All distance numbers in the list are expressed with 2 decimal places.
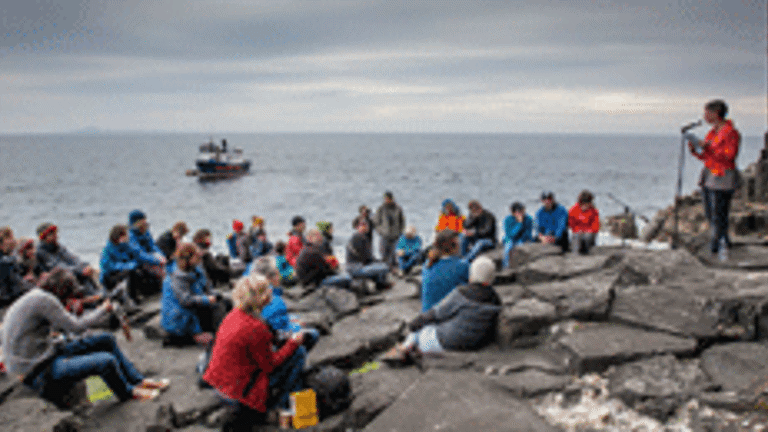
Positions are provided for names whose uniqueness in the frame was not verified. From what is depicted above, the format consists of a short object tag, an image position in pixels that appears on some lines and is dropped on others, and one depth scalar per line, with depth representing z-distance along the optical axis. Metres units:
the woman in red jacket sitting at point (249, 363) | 4.87
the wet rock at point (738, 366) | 4.29
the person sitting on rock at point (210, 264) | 10.01
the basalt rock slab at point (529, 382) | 4.67
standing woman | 7.18
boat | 73.38
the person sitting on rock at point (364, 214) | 13.89
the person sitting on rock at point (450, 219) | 13.44
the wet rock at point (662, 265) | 6.92
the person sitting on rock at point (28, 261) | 9.41
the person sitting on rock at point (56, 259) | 9.71
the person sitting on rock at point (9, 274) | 9.02
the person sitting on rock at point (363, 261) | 11.16
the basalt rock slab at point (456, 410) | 4.09
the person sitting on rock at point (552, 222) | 11.83
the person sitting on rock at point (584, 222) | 11.31
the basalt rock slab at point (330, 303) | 8.97
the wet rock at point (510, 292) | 7.40
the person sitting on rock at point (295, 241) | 12.04
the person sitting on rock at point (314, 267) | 9.97
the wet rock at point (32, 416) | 4.89
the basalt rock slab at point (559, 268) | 8.17
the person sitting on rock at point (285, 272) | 11.90
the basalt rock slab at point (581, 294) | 6.05
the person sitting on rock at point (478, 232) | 12.84
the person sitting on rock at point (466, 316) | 5.78
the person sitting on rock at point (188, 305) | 7.36
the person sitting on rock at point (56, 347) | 5.38
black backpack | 5.20
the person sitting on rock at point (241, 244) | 14.14
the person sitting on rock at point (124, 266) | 9.98
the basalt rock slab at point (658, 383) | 4.19
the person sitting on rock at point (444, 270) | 6.90
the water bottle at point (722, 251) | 7.84
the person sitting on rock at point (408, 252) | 12.91
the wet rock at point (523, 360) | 5.15
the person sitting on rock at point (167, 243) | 11.54
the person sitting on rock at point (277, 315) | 5.87
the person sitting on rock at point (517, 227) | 12.20
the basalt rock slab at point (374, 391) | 4.92
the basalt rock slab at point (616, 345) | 4.94
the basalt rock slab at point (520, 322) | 5.87
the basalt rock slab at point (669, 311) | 5.39
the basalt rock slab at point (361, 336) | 6.63
